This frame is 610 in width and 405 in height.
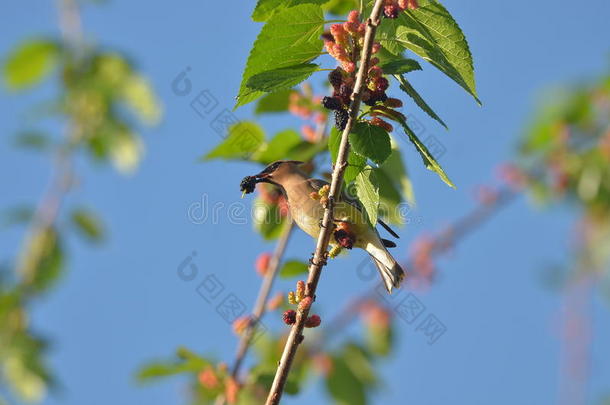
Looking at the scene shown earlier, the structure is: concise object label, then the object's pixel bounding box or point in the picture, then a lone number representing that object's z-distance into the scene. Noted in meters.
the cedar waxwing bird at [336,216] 9.19
